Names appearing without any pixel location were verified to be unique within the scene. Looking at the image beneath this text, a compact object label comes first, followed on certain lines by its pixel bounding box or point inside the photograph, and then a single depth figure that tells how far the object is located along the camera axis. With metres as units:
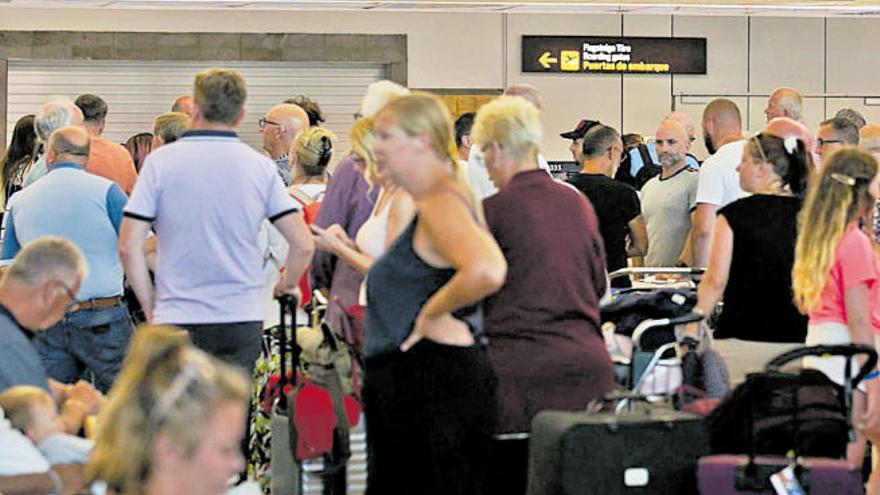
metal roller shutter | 26.36
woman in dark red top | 9.25
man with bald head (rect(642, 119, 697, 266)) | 15.37
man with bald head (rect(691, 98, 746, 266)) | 13.61
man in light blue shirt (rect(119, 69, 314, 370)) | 10.38
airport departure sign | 27.35
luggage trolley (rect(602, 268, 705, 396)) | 10.26
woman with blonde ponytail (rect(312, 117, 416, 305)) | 9.40
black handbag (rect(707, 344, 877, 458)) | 9.46
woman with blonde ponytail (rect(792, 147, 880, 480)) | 10.44
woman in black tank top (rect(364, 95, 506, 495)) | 8.15
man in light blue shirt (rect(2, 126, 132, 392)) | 11.98
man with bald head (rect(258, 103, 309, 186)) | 14.69
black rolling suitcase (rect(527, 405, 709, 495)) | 9.01
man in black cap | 14.29
